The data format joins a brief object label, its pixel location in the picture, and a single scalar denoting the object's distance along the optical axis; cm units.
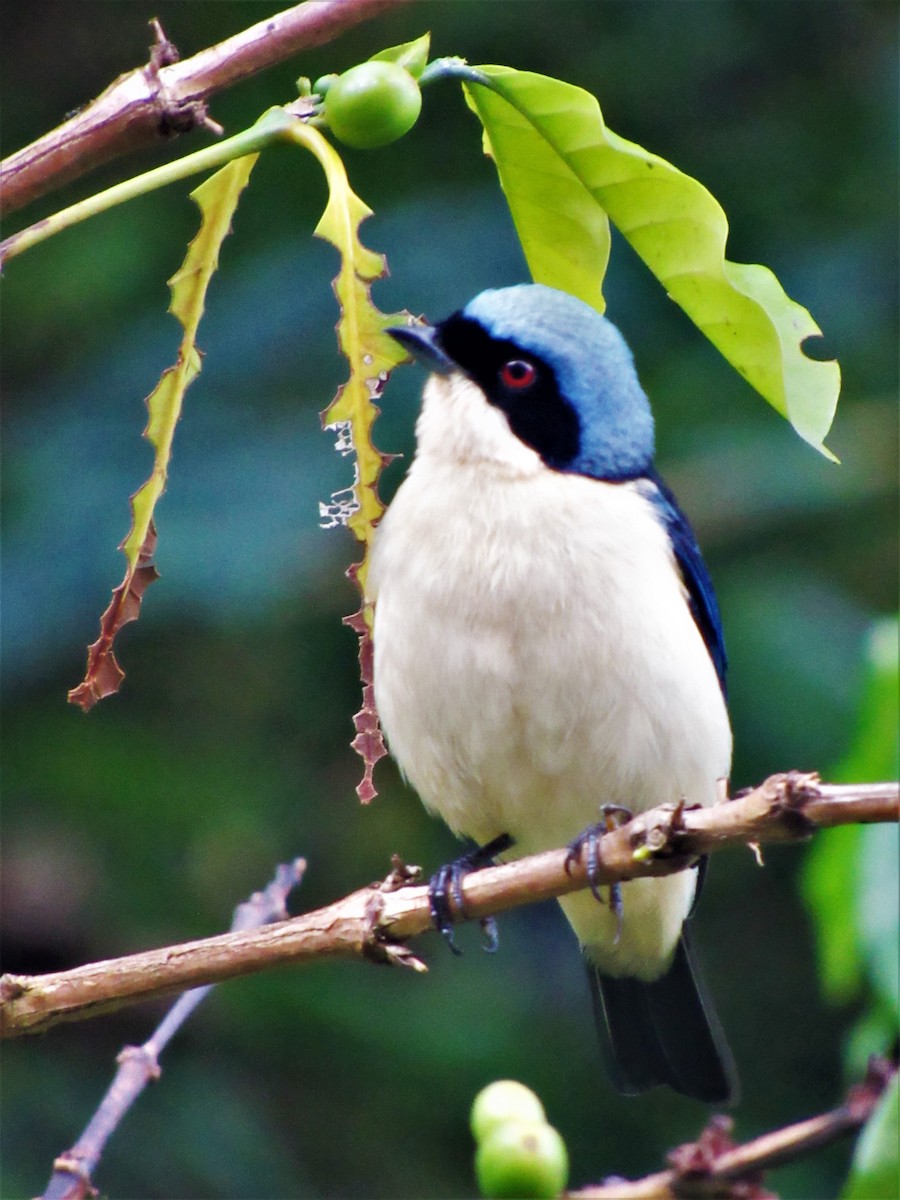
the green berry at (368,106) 345
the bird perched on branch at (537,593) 610
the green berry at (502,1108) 436
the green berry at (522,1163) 421
